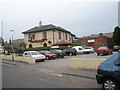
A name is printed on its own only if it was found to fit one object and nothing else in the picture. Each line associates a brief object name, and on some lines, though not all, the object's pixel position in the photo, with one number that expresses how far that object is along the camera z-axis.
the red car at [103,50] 20.14
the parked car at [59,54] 21.78
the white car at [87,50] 28.23
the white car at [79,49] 27.90
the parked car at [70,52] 24.90
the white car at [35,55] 17.60
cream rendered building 39.35
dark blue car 4.72
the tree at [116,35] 41.22
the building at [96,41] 43.53
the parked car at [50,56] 20.16
